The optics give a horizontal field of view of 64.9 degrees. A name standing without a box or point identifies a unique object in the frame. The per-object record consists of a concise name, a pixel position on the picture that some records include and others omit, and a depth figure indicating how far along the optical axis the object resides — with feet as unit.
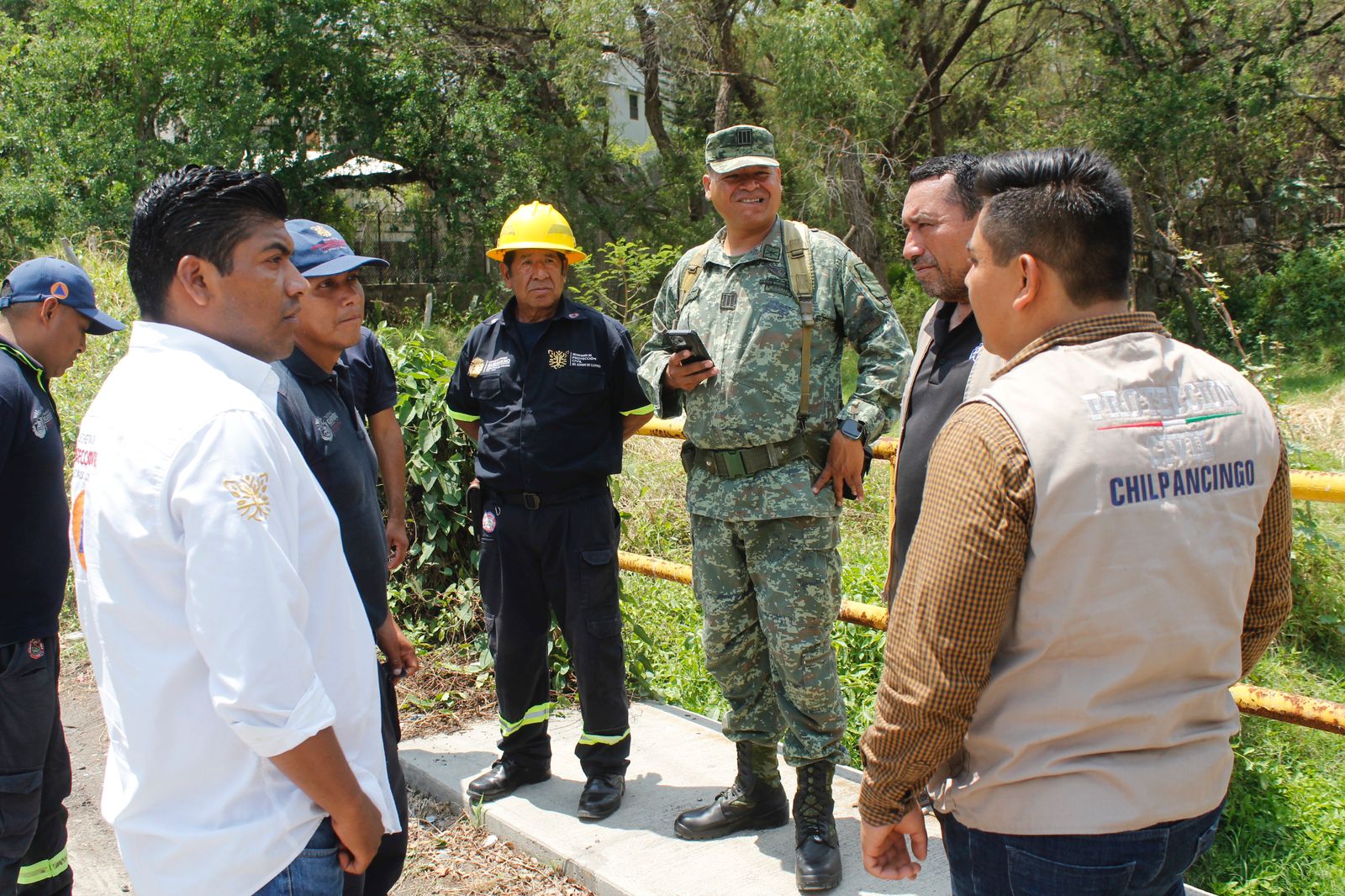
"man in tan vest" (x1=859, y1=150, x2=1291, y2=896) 5.43
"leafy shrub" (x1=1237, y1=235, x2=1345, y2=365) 49.29
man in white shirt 5.34
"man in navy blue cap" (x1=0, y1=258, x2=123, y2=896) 10.00
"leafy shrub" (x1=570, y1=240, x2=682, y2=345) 38.58
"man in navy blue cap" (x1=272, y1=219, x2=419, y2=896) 9.45
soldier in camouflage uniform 11.18
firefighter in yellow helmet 12.78
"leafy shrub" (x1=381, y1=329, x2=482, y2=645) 16.49
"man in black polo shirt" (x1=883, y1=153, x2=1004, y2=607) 9.51
